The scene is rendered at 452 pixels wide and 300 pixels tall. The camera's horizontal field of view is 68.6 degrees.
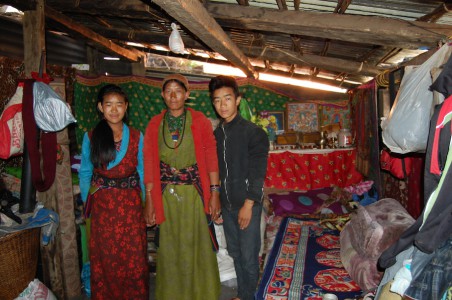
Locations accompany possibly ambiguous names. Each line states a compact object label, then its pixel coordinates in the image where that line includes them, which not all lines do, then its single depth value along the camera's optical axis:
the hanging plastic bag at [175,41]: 3.38
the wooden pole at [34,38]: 3.34
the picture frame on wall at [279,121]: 6.47
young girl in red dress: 2.83
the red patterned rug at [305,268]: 2.91
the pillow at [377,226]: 2.82
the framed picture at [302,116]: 6.46
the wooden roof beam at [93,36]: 3.79
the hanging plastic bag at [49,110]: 2.99
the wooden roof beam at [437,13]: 2.37
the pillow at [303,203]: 5.25
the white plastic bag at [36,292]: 2.89
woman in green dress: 2.79
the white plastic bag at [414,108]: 2.20
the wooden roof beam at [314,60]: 4.21
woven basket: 2.73
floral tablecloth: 5.99
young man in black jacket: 2.60
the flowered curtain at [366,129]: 3.88
